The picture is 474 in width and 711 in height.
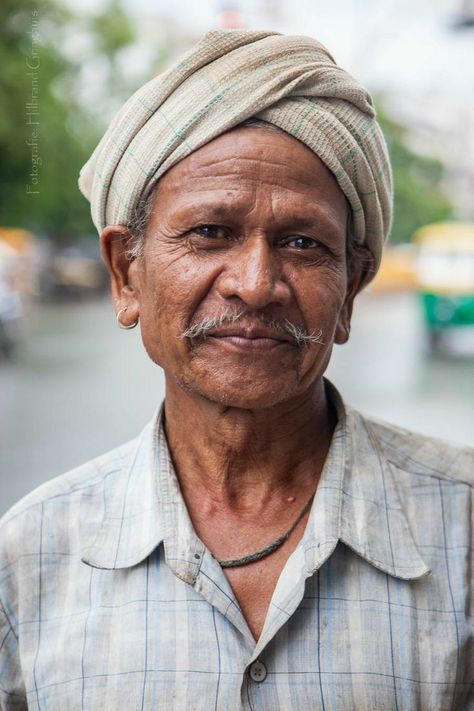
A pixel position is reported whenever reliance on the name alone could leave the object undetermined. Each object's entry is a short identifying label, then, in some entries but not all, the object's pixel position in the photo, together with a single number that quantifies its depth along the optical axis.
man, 1.53
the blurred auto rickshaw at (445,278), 13.05
